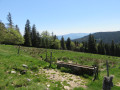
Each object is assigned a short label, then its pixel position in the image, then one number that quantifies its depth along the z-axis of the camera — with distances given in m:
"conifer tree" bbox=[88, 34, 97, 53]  59.09
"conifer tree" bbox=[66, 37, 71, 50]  86.75
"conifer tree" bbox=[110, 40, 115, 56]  70.56
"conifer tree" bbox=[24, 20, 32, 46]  55.19
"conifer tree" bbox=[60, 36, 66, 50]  81.49
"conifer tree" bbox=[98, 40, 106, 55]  66.31
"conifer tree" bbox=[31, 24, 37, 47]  61.41
